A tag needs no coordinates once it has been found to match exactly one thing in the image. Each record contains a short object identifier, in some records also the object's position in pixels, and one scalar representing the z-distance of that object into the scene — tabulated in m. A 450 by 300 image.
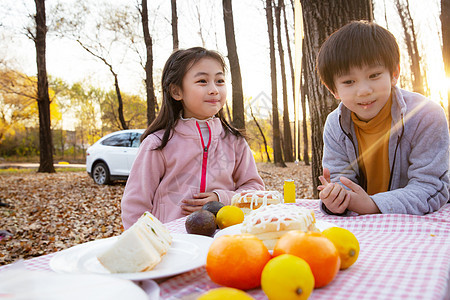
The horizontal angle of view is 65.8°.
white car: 10.36
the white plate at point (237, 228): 1.27
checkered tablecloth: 0.79
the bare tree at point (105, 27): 16.48
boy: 1.70
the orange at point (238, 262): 0.80
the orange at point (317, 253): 0.80
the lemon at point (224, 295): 0.60
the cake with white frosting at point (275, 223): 1.07
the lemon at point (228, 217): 1.49
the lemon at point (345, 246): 0.93
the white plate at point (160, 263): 0.89
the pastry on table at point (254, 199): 1.65
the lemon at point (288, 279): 0.69
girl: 2.28
